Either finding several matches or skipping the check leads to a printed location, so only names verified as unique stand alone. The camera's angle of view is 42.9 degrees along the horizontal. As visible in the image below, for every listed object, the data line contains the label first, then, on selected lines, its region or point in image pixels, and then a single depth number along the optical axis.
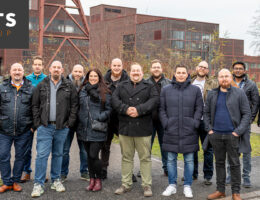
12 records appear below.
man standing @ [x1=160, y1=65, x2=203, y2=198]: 5.33
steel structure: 14.21
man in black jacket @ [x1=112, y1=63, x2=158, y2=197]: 5.31
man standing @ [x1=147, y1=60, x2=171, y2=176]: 6.06
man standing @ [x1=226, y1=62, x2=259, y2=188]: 5.86
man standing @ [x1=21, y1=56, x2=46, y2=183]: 5.94
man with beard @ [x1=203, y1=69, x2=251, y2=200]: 5.11
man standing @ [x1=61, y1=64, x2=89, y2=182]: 5.97
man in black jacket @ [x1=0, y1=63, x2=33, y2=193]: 5.28
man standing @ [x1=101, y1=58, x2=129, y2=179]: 5.95
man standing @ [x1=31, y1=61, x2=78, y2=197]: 5.28
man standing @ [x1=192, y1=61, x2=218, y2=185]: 5.90
